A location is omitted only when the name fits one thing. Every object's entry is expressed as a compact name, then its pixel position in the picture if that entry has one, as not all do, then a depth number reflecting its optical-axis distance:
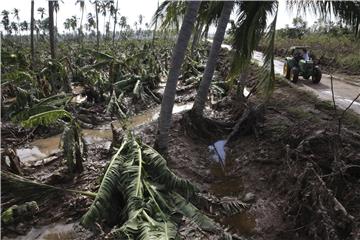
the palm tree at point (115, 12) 48.44
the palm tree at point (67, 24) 64.43
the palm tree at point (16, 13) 61.14
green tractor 17.05
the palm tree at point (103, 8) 50.27
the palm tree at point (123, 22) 73.25
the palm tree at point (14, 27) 72.75
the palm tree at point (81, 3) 42.69
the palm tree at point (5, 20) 63.72
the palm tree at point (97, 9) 42.48
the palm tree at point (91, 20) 57.60
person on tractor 17.57
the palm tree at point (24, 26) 72.69
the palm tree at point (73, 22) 57.36
